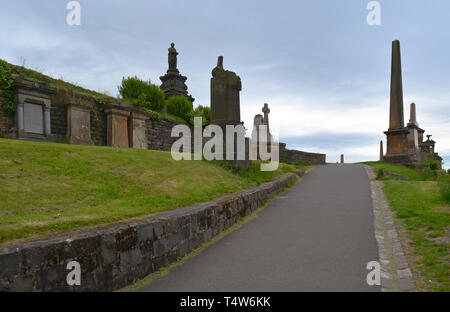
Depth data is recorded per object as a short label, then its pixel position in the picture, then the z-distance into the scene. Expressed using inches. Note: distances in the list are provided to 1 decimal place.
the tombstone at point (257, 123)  924.6
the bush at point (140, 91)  859.4
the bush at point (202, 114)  1002.3
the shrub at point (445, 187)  313.1
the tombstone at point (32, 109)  472.1
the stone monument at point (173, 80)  1256.2
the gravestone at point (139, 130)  689.8
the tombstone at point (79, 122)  545.0
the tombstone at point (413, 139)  826.3
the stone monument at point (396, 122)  831.1
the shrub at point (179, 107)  995.4
